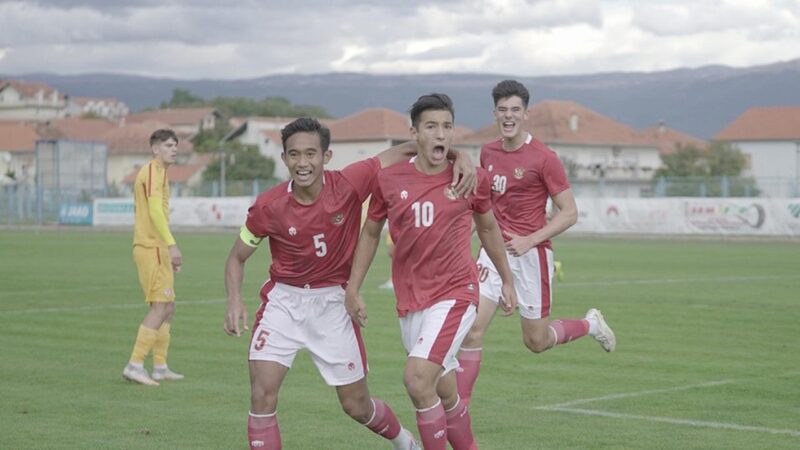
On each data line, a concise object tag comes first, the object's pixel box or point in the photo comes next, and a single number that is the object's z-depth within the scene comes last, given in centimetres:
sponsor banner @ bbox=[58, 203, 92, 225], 7044
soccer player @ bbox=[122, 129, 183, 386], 1318
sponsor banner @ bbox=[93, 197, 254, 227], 6228
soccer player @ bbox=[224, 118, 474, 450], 825
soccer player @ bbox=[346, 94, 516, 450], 819
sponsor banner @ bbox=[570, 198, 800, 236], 4626
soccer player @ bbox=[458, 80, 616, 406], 1082
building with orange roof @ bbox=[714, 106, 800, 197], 11906
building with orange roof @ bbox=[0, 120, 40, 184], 15550
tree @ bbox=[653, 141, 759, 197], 9519
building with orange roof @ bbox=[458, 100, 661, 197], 11527
